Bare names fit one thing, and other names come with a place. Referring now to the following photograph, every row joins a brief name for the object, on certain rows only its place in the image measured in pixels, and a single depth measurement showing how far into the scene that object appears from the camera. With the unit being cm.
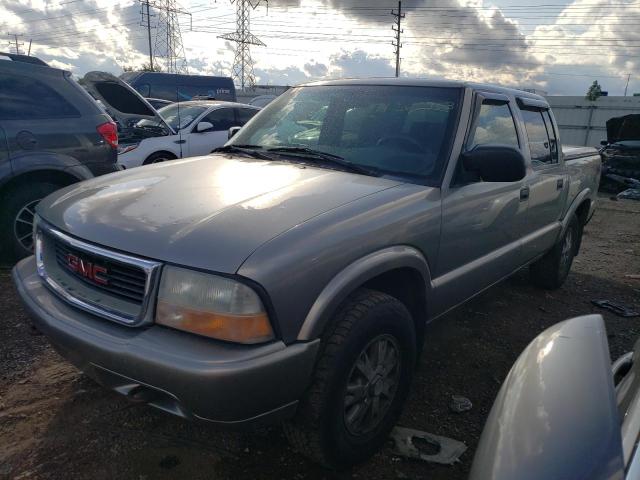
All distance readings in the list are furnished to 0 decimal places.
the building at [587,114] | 2355
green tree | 2475
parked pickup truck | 183
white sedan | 784
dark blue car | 1752
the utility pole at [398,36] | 4481
